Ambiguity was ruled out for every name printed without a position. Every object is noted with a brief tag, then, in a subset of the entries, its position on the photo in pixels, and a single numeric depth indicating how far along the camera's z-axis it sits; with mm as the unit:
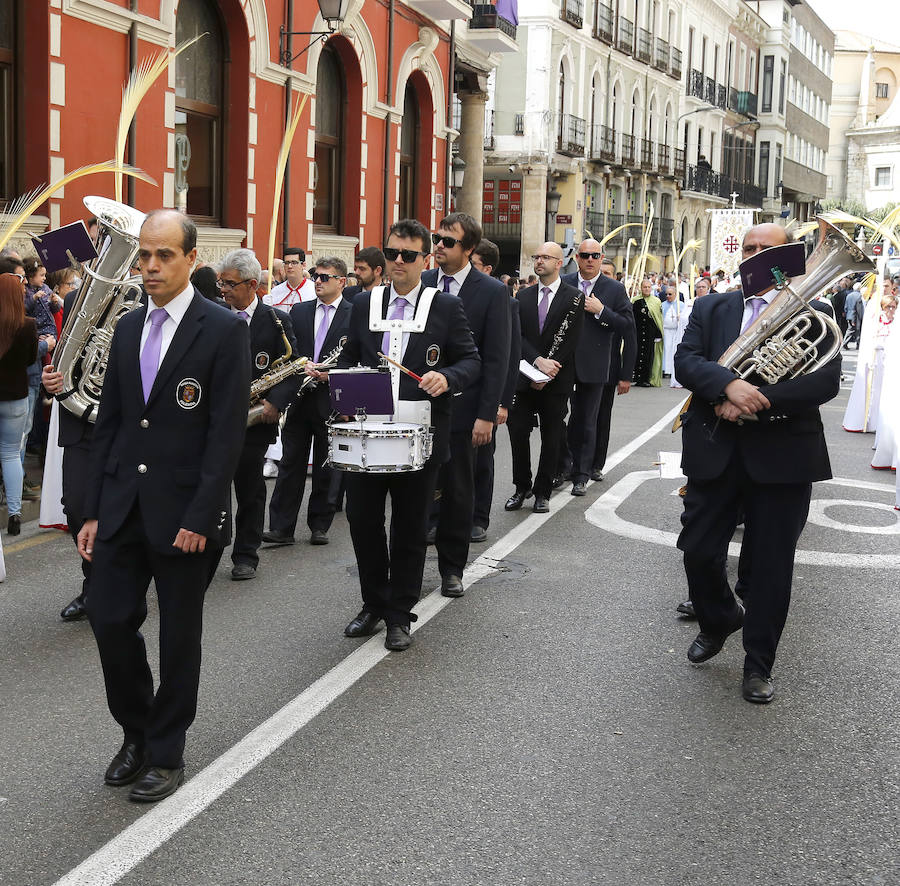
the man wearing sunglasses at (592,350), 11117
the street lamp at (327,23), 16594
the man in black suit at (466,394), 7266
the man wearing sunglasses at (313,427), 8641
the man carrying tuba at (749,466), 5512
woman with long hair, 8031
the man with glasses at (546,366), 10117
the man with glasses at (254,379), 7785
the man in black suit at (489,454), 8531
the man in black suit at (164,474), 4340
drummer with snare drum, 6312
